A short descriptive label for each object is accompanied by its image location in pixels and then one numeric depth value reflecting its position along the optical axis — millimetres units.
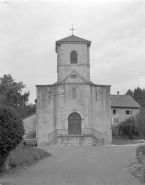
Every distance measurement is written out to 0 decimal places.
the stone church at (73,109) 40062
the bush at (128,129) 49625
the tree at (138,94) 98338
